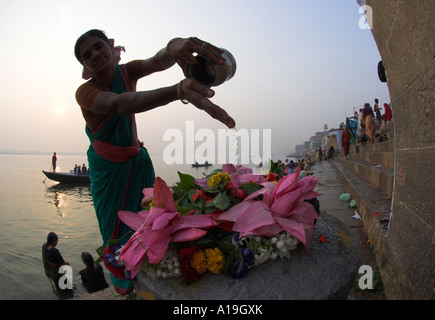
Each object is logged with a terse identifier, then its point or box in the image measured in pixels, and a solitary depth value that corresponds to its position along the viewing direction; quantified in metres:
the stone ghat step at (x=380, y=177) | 3.98
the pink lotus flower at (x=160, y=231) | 1.01
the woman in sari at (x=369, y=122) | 10.77
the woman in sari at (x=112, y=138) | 2.00
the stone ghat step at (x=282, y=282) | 0.91
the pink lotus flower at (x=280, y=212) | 1.04
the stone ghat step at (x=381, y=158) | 5.15
